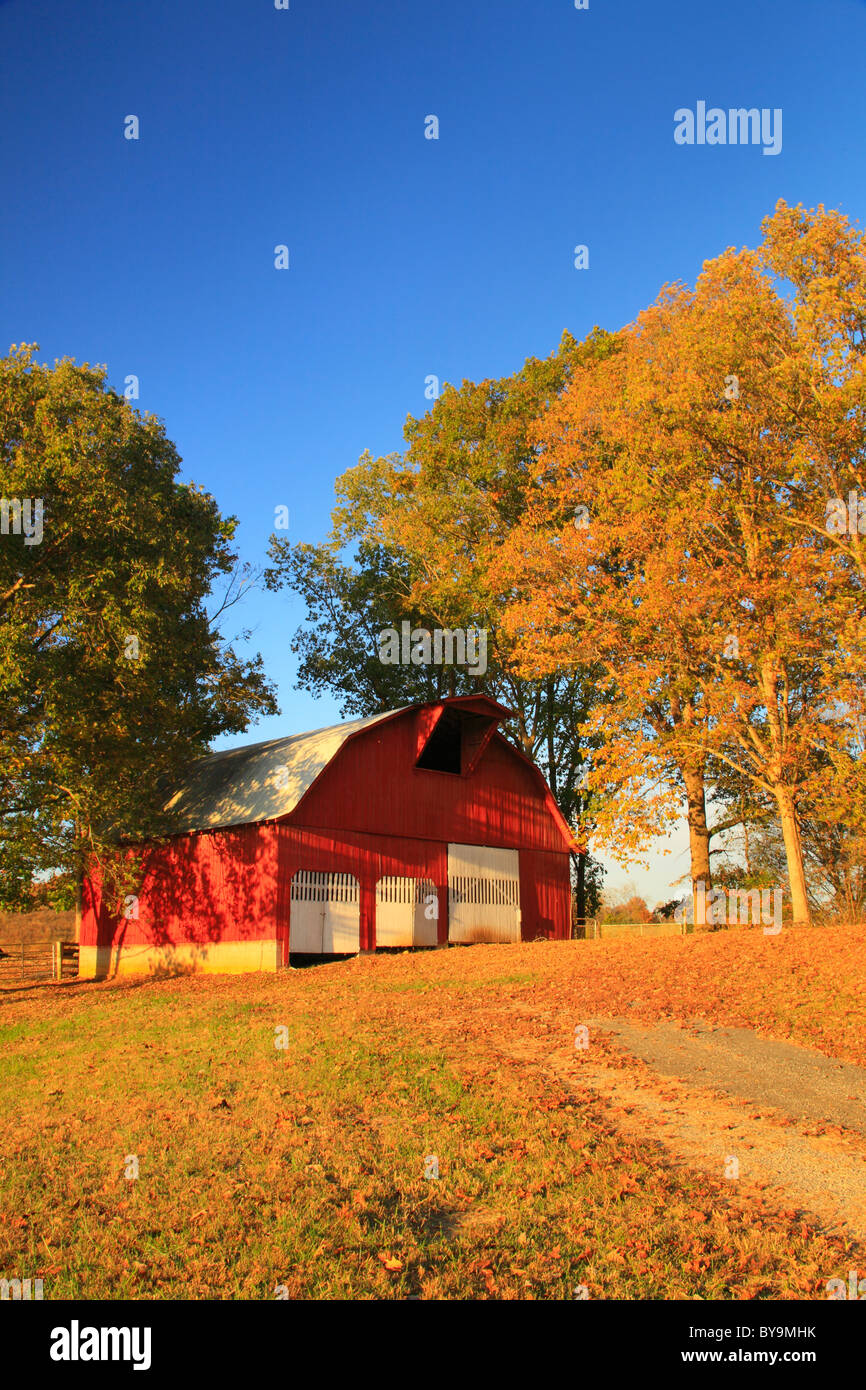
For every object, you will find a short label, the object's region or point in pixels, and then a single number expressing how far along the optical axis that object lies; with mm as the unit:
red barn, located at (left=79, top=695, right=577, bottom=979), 24891
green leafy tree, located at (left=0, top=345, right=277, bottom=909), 21266
